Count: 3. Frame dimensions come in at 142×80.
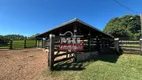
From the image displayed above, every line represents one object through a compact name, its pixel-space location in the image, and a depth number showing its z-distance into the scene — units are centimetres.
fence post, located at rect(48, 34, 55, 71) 273
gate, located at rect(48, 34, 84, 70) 276
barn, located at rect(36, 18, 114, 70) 285
